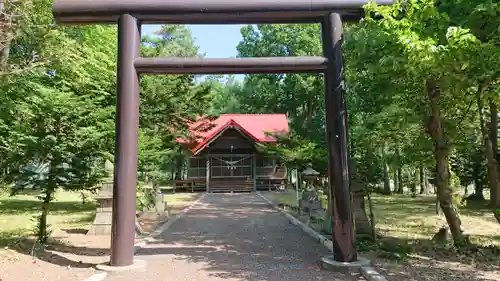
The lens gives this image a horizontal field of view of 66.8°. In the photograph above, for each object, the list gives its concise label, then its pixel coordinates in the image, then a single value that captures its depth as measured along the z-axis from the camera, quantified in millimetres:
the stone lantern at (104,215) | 9875
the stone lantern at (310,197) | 13484
